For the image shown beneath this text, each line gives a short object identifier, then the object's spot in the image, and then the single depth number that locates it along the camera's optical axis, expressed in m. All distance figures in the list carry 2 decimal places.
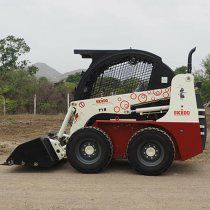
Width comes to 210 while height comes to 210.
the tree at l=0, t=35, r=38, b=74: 43.28
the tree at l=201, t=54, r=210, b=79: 41.88
